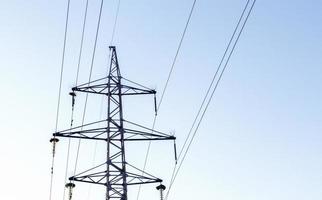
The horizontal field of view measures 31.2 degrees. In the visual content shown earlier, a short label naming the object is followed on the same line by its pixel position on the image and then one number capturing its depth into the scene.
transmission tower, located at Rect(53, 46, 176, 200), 22.00
